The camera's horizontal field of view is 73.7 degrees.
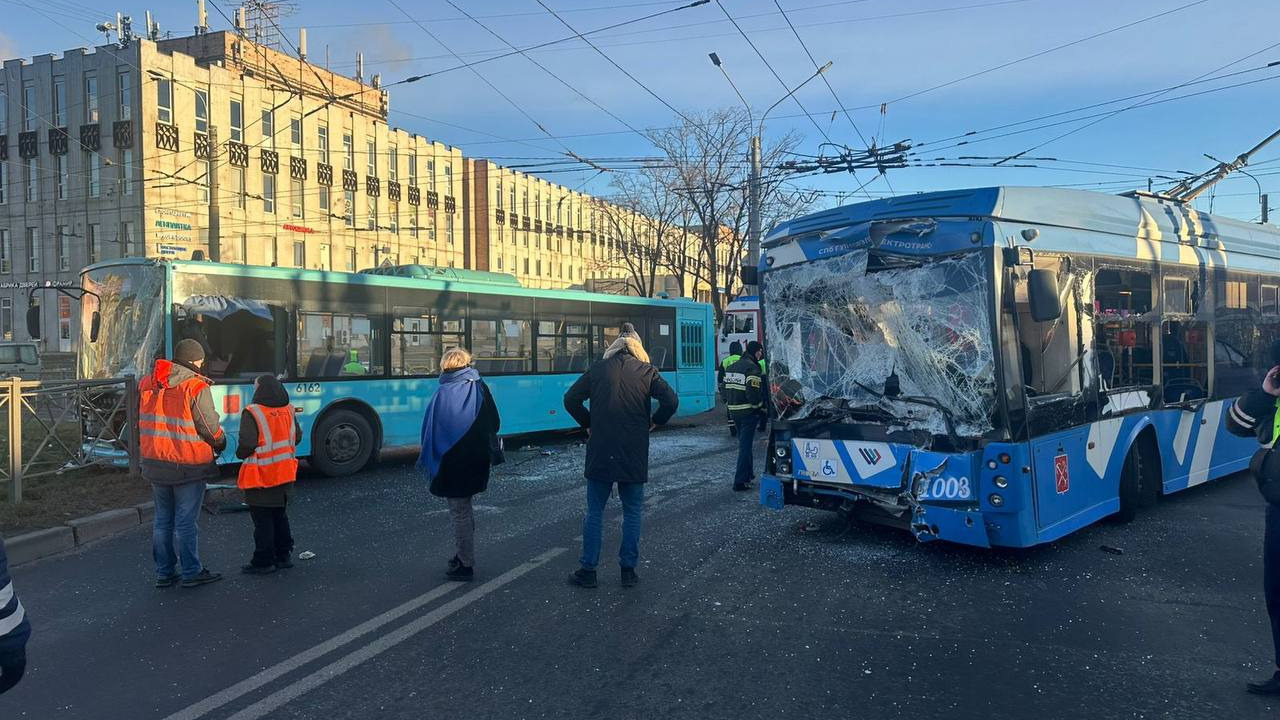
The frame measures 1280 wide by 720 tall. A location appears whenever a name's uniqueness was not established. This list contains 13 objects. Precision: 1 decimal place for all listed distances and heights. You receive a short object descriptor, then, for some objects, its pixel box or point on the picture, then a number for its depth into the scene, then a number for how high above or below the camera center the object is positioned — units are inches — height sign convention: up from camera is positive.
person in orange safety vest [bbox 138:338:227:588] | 237.9 -24.6
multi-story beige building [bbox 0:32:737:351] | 1390.3 +348.2
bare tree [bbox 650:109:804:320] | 1063.0 +199.1
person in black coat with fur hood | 236.4 -22.8
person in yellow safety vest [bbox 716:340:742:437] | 416.9 -1.4
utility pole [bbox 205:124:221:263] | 733.3 +127.2
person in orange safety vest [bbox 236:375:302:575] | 253.1 -32.6
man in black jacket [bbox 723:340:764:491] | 386.3 -22.5
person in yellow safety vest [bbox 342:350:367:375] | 465.1 -4.3
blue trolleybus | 244.1 -3.2
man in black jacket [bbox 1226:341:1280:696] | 165.2 -22.4
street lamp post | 830.0 +152.4
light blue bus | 409.1 +12.7
